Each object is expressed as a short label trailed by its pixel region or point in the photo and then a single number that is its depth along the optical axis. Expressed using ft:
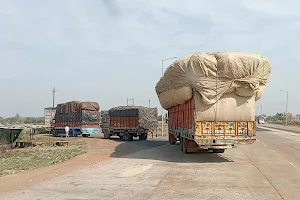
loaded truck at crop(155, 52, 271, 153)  36.05
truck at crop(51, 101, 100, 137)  88.48
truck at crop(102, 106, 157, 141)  75.08
